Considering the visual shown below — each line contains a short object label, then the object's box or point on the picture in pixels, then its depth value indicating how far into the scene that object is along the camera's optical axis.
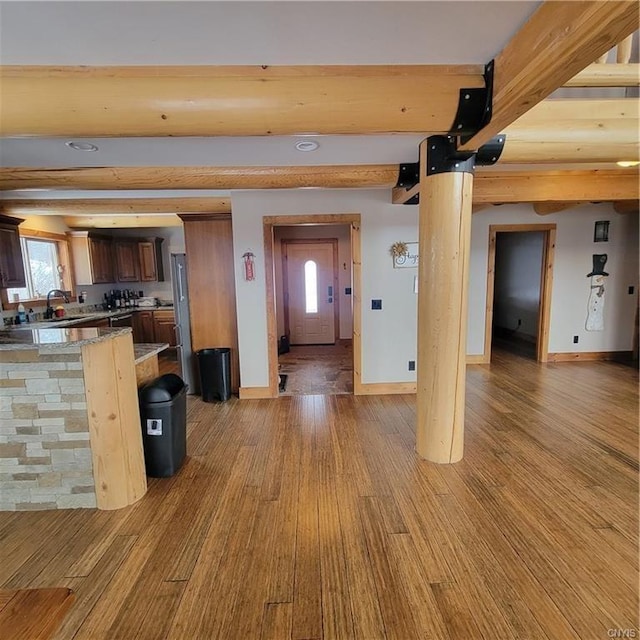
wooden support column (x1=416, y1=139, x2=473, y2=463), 2.38
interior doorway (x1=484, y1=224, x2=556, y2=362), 5.18
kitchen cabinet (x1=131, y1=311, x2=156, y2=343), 6.03
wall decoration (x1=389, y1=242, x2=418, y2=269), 3.99
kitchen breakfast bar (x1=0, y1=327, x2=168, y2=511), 2.06
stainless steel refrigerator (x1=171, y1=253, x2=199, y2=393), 4.22
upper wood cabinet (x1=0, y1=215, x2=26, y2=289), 4.14
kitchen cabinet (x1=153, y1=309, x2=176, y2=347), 6.08
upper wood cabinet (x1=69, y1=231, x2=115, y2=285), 5.47
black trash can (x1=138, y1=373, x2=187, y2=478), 2.44
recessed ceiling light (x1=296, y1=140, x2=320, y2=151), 2.42
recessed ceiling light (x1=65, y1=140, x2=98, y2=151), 2.36
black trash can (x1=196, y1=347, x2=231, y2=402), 4.00
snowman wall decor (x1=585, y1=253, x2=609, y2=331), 5.17
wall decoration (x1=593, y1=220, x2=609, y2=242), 5.11
